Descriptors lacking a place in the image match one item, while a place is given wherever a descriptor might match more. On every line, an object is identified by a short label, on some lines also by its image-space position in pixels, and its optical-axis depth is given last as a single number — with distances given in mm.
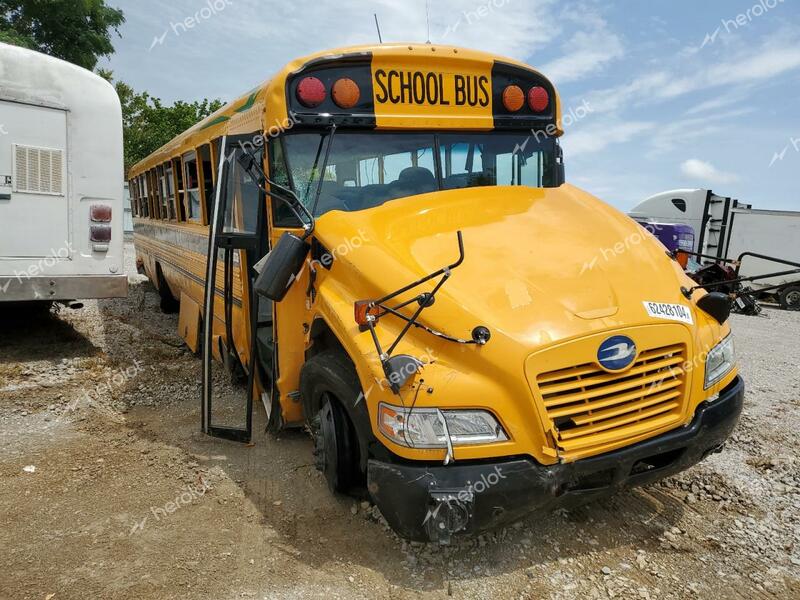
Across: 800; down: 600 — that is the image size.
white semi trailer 15305
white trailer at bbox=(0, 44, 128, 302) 5660
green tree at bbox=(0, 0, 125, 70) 15430
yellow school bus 2453
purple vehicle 14516
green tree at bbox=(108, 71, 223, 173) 24844
